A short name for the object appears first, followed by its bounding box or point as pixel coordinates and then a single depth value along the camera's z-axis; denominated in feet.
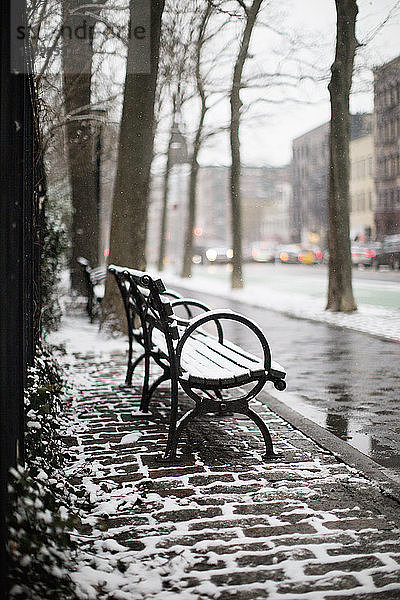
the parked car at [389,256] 127.65
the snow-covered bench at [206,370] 17.34
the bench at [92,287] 48.95
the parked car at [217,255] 176.55
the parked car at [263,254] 194.31
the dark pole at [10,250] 9.80
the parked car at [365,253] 131.95
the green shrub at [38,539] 9.98
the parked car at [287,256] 187.62
